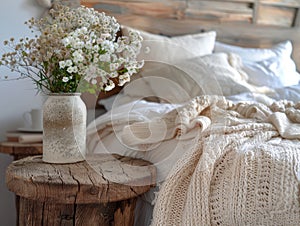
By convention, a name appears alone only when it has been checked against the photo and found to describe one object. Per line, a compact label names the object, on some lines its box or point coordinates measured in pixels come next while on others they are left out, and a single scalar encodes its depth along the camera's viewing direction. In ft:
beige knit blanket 3.92
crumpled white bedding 5.22
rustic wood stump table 4.55
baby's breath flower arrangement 4.75
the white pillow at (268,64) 8.57
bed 4.05
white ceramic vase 5.04
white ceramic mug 7.09
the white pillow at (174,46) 8.11
